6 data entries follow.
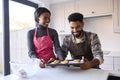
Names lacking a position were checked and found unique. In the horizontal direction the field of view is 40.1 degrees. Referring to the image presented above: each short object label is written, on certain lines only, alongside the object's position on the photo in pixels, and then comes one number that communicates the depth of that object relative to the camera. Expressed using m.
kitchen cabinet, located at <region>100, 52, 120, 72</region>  2.97
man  1.40
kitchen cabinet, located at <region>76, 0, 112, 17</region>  3.26
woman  1.48
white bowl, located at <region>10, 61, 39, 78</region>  1.03
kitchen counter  0.99
